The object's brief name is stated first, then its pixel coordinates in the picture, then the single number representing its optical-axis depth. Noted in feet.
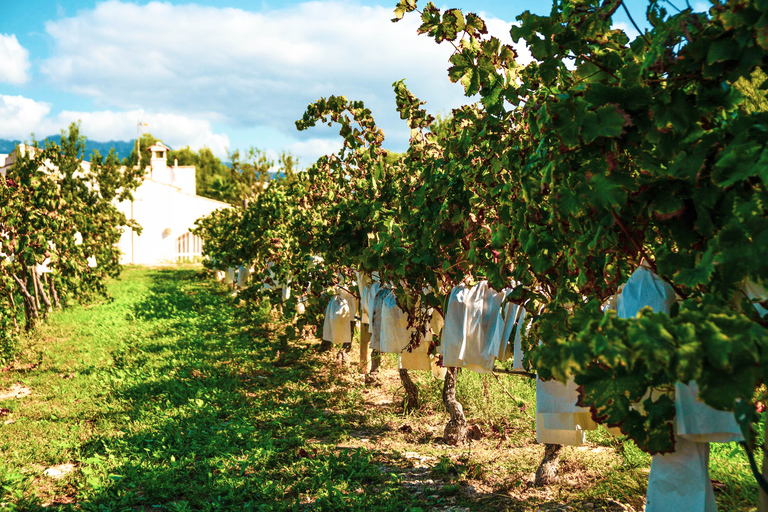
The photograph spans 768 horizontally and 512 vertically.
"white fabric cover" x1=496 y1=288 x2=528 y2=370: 11.89
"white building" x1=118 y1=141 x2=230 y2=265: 91.25
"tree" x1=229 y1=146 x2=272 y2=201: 50.16
